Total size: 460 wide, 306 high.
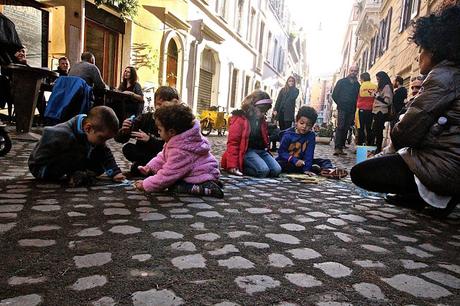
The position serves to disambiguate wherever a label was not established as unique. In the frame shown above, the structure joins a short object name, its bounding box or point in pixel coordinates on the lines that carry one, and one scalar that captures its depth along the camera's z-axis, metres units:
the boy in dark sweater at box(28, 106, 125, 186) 3.20
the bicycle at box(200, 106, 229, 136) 13.00
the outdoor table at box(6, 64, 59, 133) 5.54
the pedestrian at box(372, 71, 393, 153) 8.30
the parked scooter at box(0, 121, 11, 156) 4.35
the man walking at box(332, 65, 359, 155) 8.59
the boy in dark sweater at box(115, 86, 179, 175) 3.98
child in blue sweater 5.14
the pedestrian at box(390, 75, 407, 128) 8.62
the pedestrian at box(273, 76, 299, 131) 9.19
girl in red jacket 4.79
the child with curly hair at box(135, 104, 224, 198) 3.19
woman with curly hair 2.81
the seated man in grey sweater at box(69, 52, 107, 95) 6.46
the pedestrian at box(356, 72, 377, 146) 8.73
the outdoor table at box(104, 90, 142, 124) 7.22
